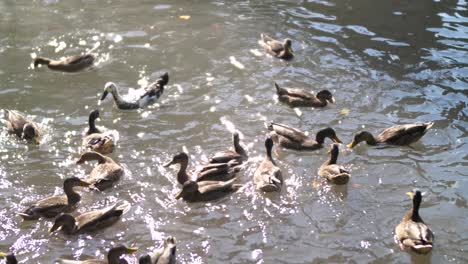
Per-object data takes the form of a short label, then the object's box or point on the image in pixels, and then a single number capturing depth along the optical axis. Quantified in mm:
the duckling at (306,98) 10500
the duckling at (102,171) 8211
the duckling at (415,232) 7012
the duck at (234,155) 8716
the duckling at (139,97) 10523
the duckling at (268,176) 8102
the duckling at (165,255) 6551
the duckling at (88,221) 7277
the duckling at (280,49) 12258
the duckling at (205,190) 7963
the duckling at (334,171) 8258
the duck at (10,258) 6512
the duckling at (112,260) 6613
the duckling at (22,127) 9294
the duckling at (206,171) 8412
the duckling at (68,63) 11781
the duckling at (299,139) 9297
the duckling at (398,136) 9273
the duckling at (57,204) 7539
